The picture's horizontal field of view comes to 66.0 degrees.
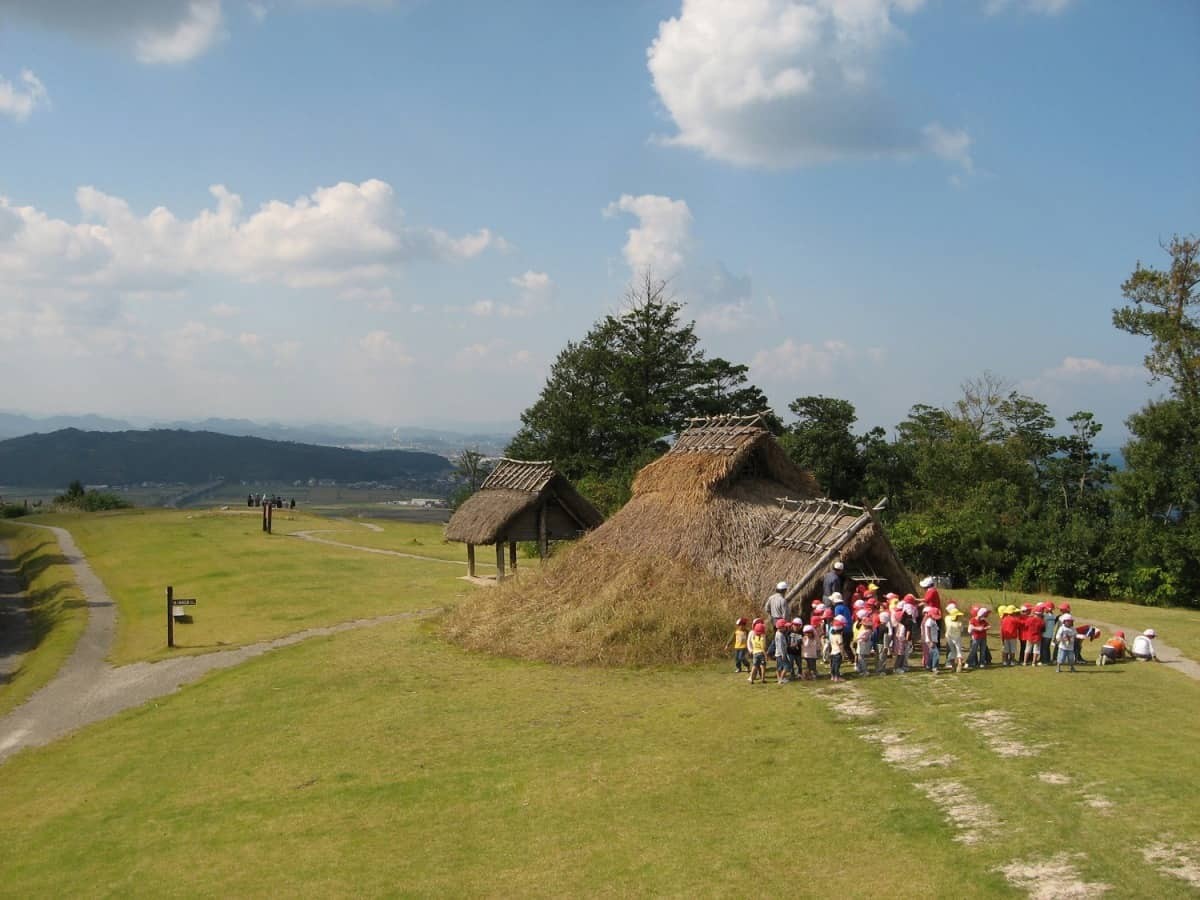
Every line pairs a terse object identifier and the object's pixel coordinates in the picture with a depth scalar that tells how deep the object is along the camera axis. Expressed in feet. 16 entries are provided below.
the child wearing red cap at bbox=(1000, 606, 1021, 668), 59.26
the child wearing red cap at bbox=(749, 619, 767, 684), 57.26
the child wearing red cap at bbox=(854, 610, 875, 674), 57.93
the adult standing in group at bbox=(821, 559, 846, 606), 64.59
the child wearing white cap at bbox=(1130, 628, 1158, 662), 61.41
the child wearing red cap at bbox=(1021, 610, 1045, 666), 58.34
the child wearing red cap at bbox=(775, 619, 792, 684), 57.72
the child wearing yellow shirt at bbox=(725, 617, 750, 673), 60.44
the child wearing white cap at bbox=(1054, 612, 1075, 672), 56.29
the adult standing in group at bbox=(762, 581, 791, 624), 61.57
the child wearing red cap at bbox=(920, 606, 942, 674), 57.98
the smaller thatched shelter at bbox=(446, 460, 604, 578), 100.12
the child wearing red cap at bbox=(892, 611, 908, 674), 58.13
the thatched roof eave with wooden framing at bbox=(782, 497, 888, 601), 64.80
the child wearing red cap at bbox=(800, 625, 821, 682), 57.88
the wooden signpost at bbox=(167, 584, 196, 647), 84.83
